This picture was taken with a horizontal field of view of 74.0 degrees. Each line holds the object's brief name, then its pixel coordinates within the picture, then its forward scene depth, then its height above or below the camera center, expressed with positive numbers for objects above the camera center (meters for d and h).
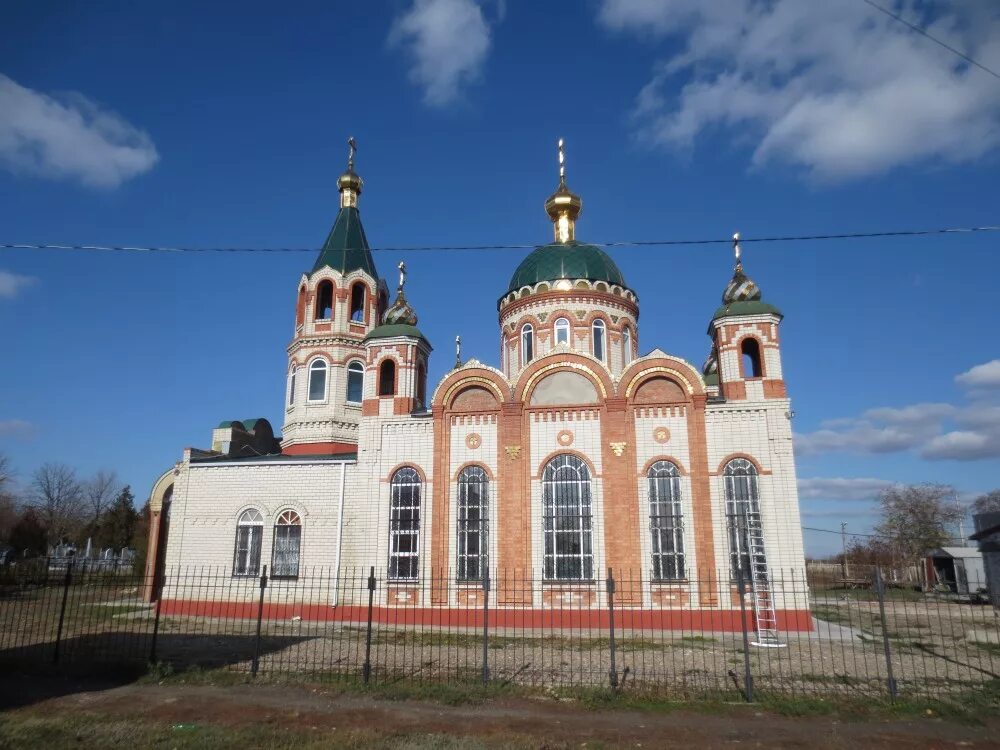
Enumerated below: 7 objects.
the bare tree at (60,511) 59.50 +3.38
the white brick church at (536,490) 19.69 +1.69
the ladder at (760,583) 17.65 -1.08
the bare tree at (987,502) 80.56 +4.85
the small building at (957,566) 36.75 -1.28
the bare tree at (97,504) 72.38 +4.49
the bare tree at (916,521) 52.03 +1.84
